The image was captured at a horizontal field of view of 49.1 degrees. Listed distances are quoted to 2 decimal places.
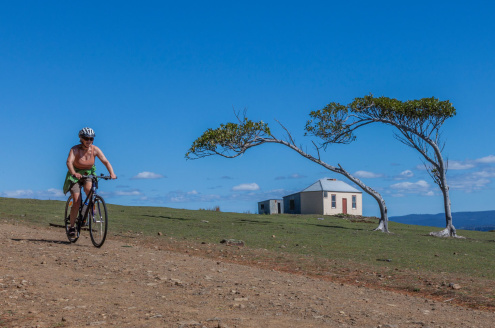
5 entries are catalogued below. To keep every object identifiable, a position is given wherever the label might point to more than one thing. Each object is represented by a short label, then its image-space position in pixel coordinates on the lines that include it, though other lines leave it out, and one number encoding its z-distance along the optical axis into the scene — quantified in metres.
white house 55.44
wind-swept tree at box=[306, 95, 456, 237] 29.23
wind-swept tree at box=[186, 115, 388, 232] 28.72
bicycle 12.05
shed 56.50
